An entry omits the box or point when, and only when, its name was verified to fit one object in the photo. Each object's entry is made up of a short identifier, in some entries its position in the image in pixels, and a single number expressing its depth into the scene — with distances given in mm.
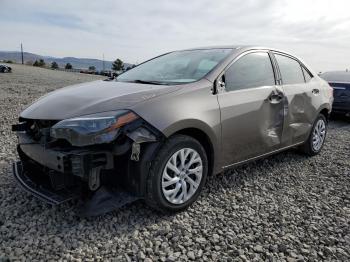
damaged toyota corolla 2762
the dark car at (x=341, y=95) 8727
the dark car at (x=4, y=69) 24120
